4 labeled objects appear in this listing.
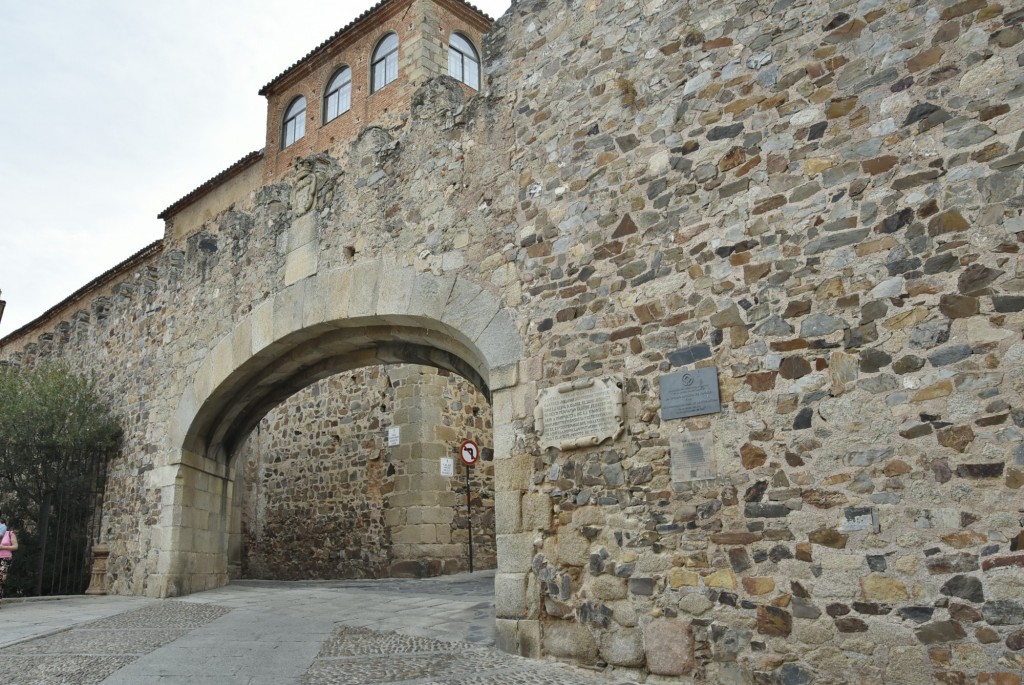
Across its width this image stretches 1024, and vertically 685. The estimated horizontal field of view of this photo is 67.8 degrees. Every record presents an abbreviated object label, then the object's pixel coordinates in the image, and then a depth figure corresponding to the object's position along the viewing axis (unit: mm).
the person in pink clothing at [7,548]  8051
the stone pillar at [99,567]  9484
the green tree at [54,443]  9867
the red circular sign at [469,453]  10930
